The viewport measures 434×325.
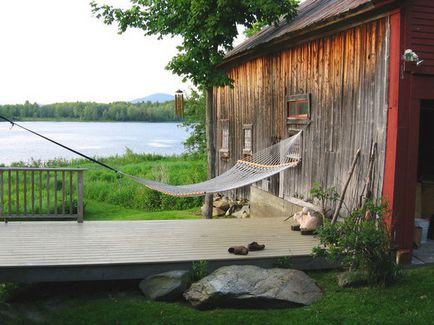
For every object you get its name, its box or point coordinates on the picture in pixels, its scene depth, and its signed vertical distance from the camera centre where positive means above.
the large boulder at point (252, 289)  4.87 -1.65
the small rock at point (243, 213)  11.03 -2.05
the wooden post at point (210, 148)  10.86 -0.63
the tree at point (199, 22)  9.14 +1.80
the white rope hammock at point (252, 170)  7.02 -0.79
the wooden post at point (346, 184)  6.21 -0.80
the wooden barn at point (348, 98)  5.74 +0.29
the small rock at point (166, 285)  5.07 -1.68
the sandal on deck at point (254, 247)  5.92 -1.48
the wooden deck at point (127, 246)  5.21 -1.50
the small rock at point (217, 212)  12.27 -2.26
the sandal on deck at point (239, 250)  5.73 -1.48
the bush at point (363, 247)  5.01 -1.27
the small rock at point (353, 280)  5.26 -1.65
